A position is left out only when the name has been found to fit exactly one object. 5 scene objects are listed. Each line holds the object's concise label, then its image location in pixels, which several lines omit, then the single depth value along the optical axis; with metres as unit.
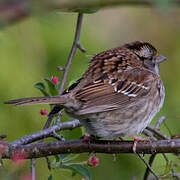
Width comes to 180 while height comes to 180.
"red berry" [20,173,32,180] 2.26
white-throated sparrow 5.05
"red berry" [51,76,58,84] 5.32
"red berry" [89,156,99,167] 4.75
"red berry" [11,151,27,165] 2.20
